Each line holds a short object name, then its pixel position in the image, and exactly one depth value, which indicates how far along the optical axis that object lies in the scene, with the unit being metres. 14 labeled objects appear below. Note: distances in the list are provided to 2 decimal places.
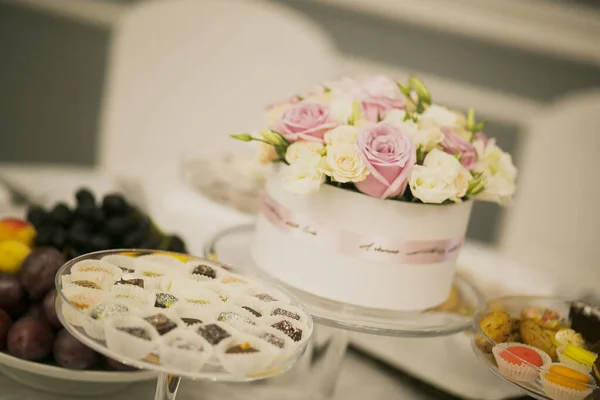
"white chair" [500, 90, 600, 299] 1.99
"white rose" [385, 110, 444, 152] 0.82
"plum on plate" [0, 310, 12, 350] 0.81
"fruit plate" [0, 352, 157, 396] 0.79
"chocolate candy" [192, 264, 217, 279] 0.78
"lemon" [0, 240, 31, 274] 0.90
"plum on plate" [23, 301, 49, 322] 0.83
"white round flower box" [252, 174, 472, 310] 0.82
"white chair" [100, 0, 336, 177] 2.07
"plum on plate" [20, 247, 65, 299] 0.84
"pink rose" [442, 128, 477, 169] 0.85
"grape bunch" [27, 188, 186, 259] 0.94
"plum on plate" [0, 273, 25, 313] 0.84
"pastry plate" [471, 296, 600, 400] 0.72
